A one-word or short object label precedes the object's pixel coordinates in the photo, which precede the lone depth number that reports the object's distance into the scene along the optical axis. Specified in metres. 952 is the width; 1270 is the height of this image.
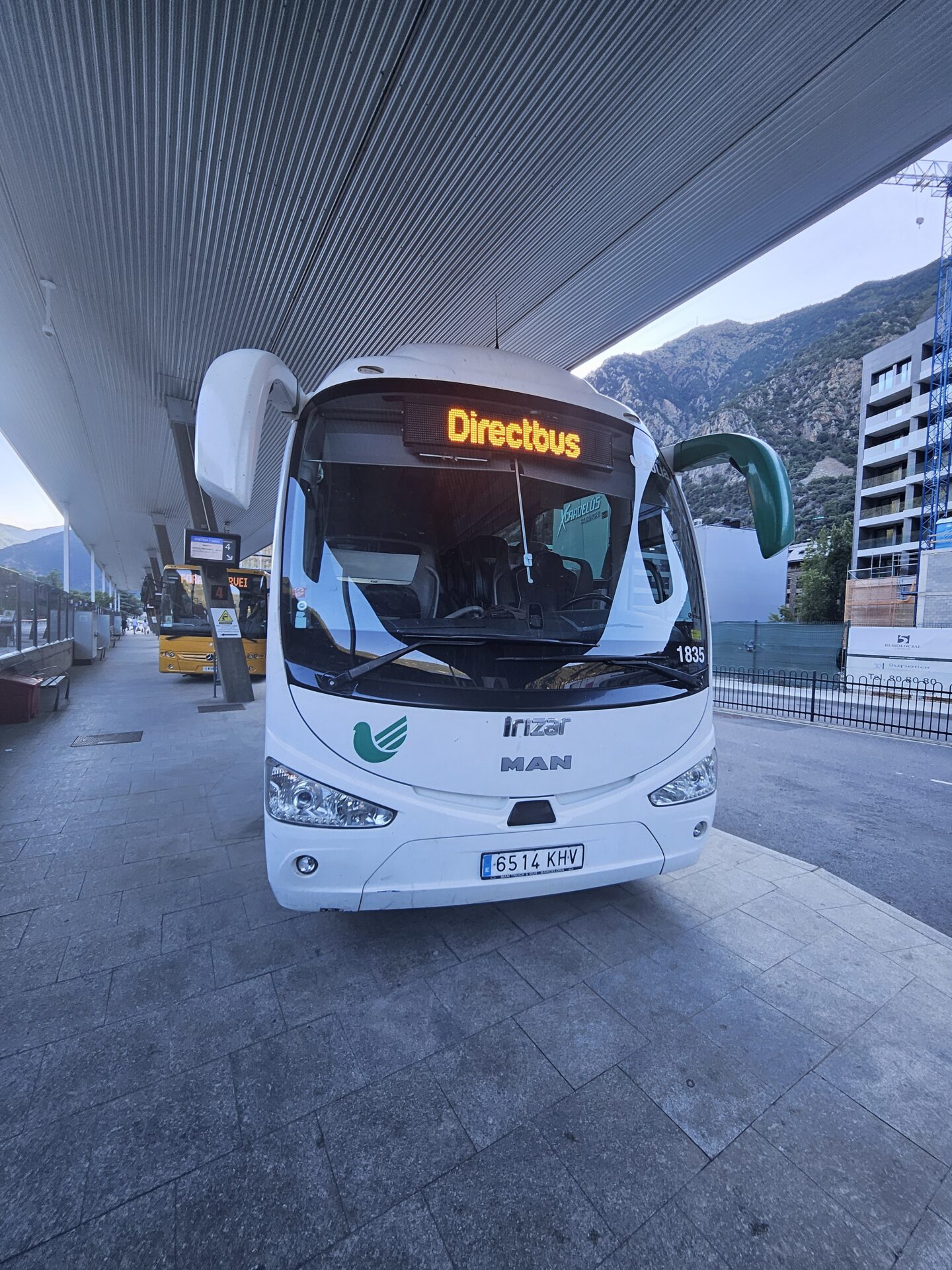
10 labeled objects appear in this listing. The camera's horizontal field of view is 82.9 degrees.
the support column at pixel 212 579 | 10.79
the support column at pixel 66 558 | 24.88
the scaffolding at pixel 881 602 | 26.88
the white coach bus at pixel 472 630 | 2.24
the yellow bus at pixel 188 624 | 13.30
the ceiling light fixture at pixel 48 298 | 7.41
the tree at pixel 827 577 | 47.62
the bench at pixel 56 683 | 8.92
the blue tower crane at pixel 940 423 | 41.62
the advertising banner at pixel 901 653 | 14.45
